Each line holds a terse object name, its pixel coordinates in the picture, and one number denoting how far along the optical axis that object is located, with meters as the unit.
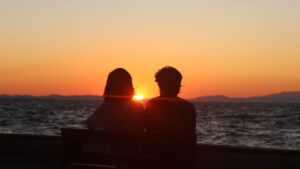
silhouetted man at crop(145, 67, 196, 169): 5.33
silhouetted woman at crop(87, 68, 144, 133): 5.64
